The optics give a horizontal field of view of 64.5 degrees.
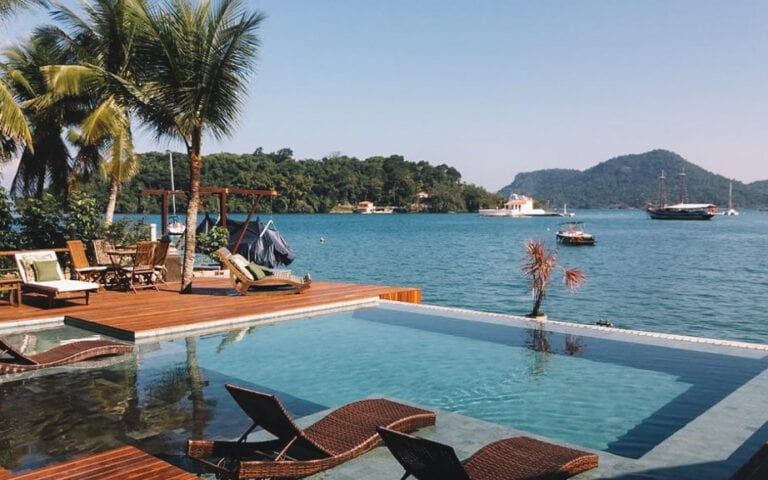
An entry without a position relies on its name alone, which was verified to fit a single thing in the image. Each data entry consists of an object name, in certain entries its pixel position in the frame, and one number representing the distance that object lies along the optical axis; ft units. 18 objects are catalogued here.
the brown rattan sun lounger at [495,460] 10.16
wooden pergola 55.68
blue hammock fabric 62.39
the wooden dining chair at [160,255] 40.88
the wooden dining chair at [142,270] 39.34
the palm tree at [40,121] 52.19
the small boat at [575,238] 177.99
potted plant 35.96
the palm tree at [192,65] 35.91
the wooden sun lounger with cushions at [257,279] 37.29
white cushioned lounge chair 32.35
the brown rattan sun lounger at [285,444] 12.07
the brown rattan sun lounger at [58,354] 21.01
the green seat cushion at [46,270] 34.40
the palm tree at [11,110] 35.60
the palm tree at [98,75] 47.75
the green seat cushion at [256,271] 38.17
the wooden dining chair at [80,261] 38.78
